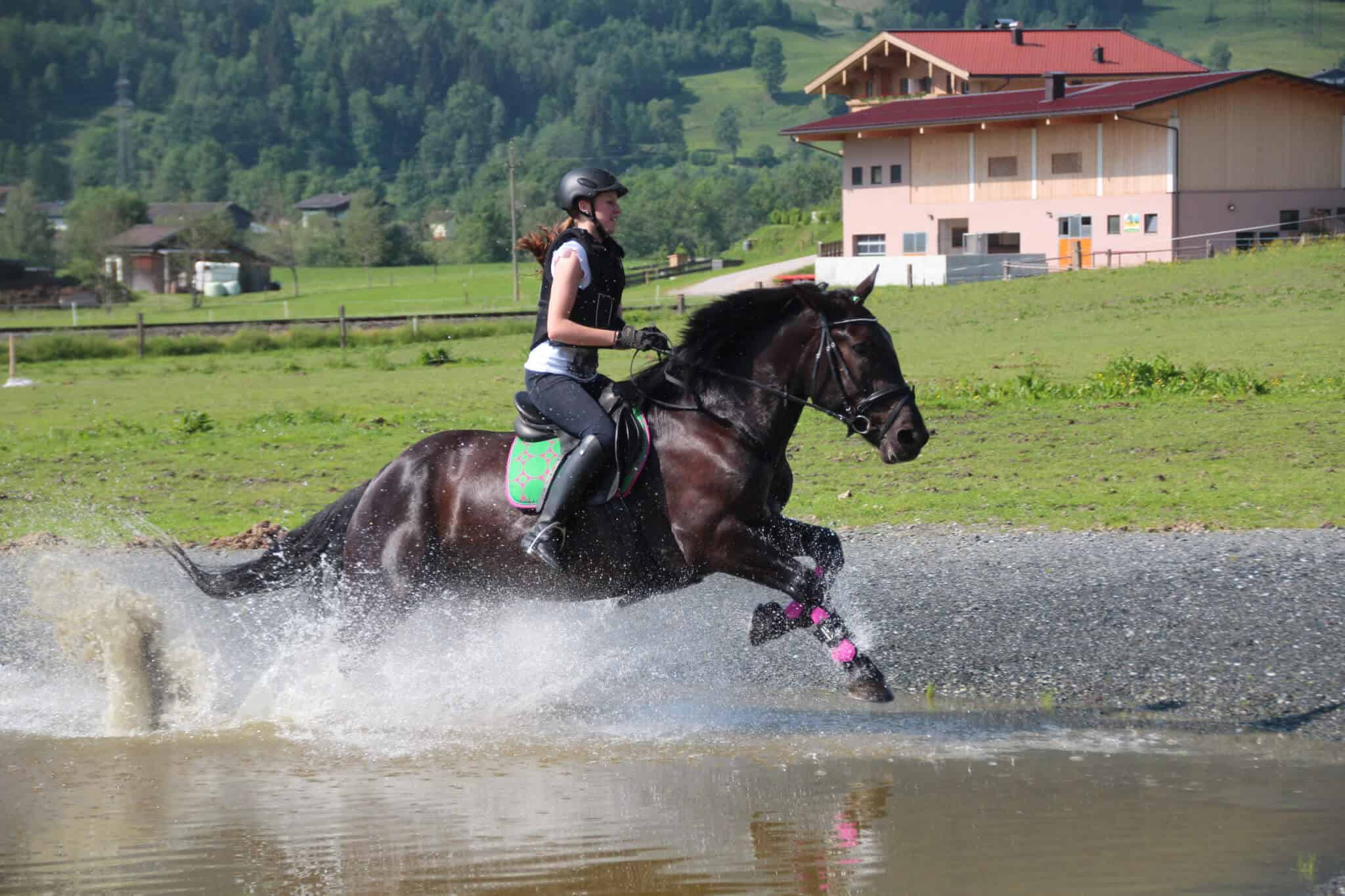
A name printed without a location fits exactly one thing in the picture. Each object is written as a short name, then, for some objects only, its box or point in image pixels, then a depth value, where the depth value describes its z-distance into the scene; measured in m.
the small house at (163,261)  102.75
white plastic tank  99.69
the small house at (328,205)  166.38
